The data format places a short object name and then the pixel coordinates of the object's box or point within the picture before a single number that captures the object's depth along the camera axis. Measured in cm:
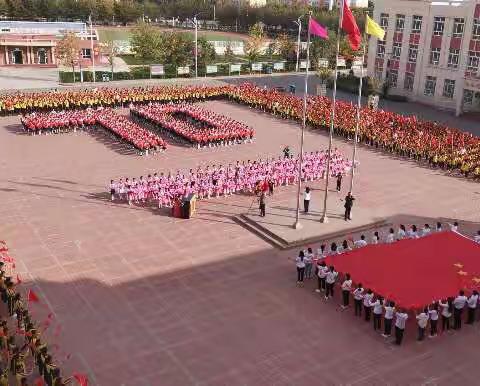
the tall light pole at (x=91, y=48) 6264
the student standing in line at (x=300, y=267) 1809
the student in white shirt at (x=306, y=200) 2344
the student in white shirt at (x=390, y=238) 1994
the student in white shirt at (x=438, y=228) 2117
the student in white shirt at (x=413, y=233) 2061
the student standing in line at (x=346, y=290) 1669
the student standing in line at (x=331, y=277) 1725
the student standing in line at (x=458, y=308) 1596
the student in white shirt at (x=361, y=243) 1936
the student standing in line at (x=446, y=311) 1585
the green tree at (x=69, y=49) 5762
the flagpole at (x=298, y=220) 2188
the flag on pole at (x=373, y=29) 2088
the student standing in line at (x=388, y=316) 1538
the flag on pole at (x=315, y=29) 2062
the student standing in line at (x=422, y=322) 1527
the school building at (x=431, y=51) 4712
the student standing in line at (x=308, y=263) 1844
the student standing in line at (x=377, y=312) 1575
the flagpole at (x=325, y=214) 2209
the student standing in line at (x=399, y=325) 1507
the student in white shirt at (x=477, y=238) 2053
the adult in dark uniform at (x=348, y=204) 2280
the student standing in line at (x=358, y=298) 1625
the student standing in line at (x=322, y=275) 1752
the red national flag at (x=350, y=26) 1973
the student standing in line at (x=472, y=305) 1616
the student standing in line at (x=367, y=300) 1606
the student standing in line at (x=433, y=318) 1552
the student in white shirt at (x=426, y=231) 2073
